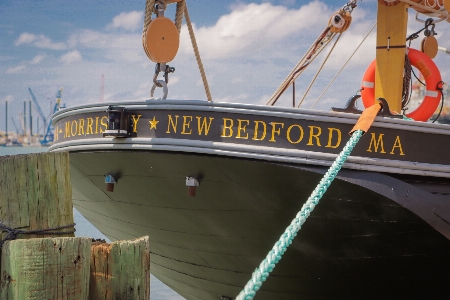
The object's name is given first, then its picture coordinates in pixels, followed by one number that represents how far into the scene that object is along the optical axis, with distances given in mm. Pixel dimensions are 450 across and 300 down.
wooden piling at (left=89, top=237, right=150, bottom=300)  3873
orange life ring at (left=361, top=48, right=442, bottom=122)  7297
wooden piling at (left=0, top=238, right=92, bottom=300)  3496
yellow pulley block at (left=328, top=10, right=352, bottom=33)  7898
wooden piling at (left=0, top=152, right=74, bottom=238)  3939
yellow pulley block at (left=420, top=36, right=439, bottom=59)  9773
